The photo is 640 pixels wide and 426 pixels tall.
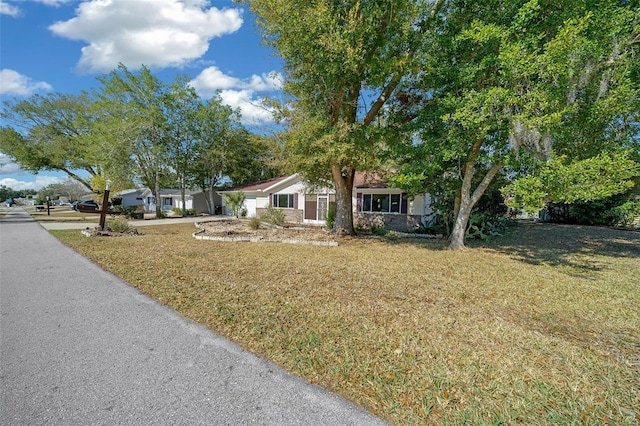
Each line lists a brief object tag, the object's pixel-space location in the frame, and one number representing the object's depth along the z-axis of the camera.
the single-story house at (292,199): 18.42
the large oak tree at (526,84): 6.57
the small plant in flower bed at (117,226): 12.65
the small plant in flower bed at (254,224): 15.17
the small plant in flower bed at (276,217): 16.28
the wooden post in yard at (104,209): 12.24
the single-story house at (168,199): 32.19
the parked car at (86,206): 33.47
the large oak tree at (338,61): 8.59
